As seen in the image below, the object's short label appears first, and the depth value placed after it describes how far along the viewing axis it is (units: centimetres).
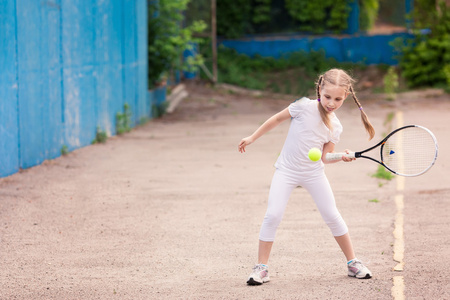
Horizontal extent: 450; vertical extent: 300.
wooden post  2364
